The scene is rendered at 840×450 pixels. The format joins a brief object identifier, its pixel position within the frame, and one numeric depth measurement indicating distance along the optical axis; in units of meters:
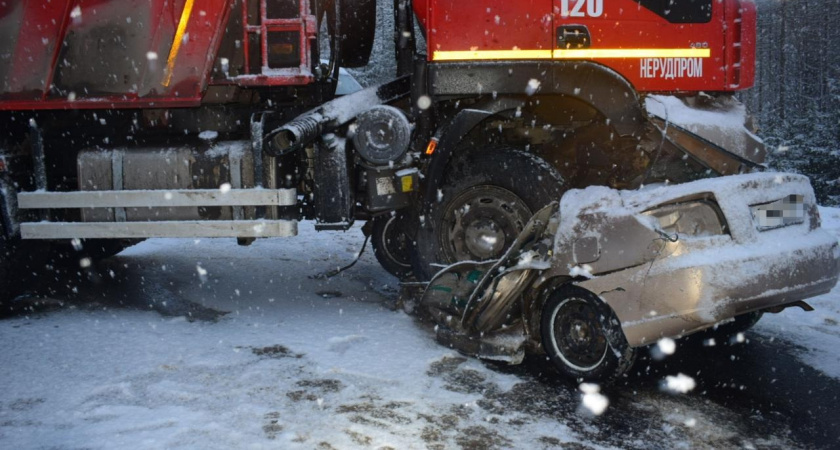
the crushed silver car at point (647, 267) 3.59
